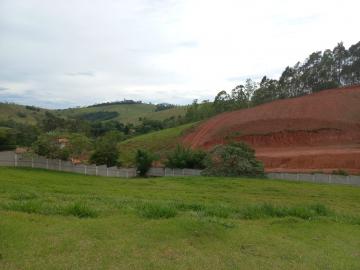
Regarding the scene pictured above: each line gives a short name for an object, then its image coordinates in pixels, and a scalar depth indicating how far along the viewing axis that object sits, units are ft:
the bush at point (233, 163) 148.66
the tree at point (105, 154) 194.70
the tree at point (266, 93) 358.84
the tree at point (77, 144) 176.55
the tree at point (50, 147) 158.61
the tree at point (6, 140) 172.61
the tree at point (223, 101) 364.17
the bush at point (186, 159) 182.50
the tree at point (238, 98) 357.61
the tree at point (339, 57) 327.67
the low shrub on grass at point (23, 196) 40.97
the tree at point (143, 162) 187.32
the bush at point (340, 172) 148.87
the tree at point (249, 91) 363.91
